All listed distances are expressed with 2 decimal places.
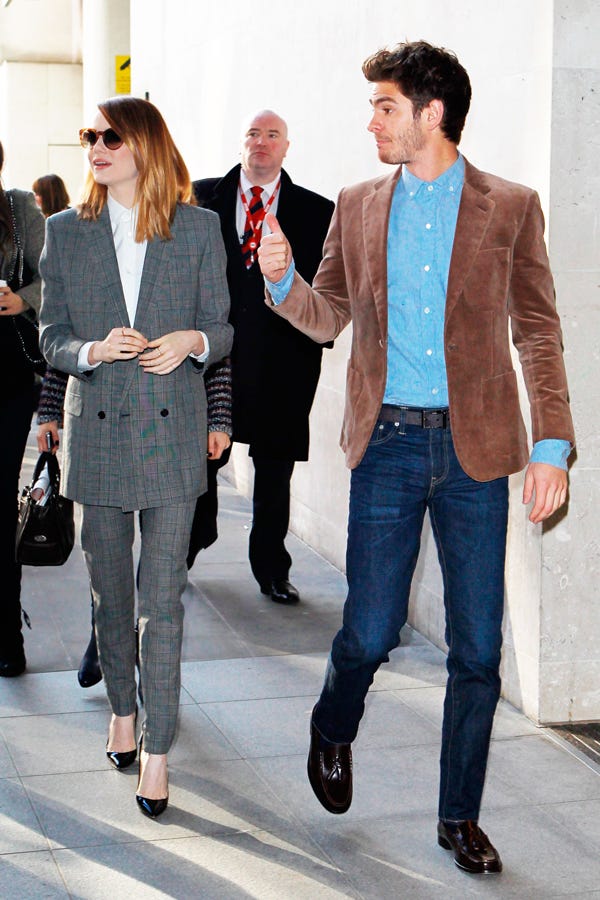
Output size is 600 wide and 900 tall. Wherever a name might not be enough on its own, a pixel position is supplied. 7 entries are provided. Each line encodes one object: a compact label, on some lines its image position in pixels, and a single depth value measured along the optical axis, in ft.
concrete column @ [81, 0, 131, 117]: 49.52
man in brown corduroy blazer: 11.86
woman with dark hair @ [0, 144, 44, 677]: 17.06
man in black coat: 20.92
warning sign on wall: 49.39
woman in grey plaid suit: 13.34
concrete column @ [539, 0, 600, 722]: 15.26
